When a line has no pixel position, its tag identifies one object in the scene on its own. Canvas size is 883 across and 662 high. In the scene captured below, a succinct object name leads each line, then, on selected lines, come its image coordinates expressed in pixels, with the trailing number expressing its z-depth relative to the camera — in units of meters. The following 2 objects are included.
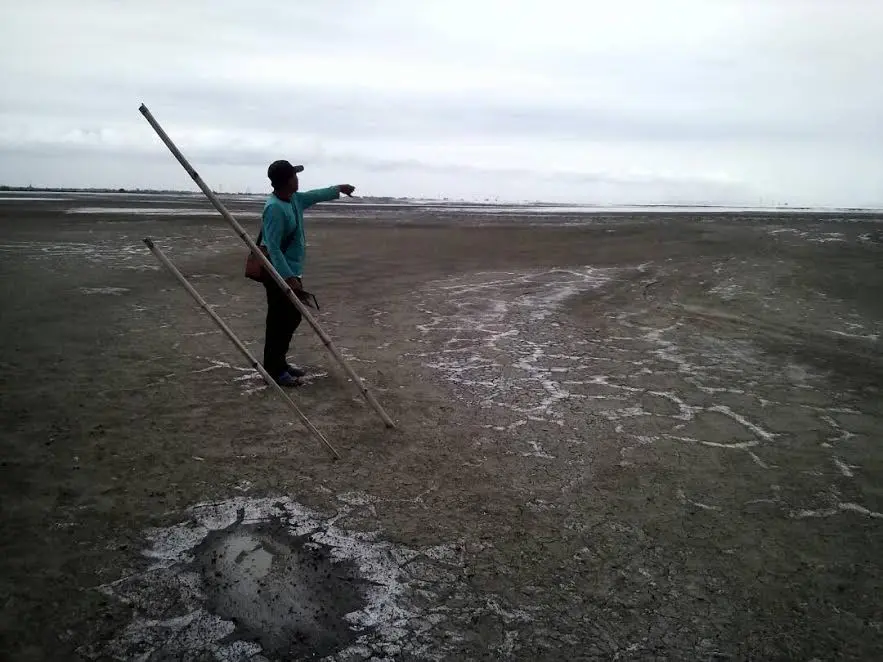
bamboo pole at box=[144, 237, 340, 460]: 4.43
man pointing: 5.71
